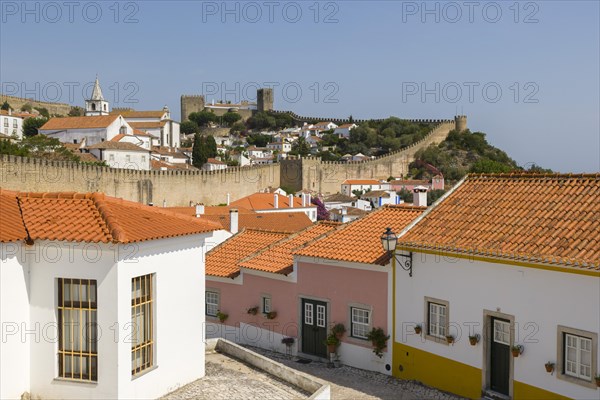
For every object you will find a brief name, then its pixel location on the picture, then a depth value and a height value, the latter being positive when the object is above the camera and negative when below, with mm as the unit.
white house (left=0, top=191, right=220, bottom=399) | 7984 -1334
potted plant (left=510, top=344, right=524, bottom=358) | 9625 -2276
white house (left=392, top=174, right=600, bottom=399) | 9000 -1462
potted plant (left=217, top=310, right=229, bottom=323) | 15237 -2807
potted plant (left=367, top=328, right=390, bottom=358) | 11891 -2620
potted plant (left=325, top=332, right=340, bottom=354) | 12578 -2821
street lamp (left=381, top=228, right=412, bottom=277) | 11133 -918
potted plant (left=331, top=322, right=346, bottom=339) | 12586 -2588
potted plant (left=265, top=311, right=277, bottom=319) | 13953 -2550
